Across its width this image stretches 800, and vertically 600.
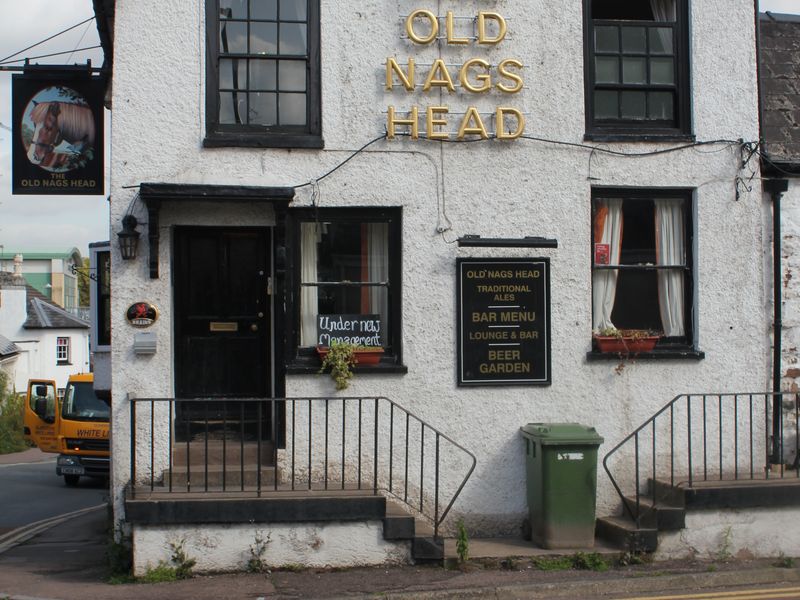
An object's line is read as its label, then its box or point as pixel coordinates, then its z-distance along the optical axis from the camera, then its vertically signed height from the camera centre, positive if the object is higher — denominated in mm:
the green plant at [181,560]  7910 -1965
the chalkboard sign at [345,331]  9258 -75
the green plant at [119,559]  8135 -2030
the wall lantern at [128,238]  8727 +794
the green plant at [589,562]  8141 -2061
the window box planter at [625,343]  9328 -209
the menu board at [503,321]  9203 +12
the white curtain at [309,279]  9297 +429
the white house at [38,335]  39469 -422
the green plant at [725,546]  8625 -2045
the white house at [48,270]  65375 +3831
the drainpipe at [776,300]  9555 +210
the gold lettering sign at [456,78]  9195 +2377
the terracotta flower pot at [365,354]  9031 -293
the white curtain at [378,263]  9391 +592
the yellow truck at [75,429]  19062 -2121
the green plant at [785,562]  8425 -2151
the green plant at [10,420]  29359 -3008
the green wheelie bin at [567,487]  8492 -1474
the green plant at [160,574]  7830 -2055
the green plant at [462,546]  8156 -1909
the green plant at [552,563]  8148 -2070
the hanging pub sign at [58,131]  9648 +1969
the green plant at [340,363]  8930 -374
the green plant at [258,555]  8031 -1950
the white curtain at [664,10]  9883 +3241
